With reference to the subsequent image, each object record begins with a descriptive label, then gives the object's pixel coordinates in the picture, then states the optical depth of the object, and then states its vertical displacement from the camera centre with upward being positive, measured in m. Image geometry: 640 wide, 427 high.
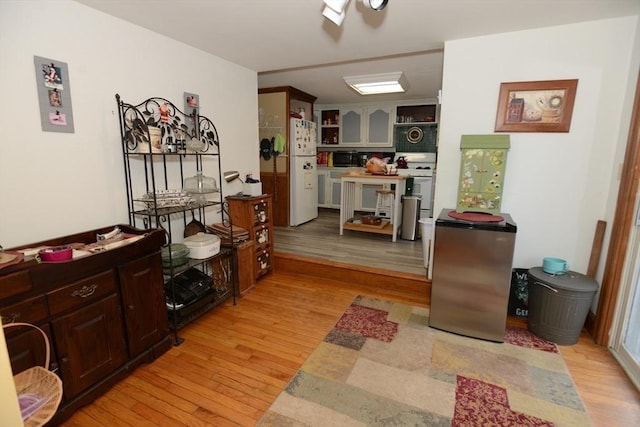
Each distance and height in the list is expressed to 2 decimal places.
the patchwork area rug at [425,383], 1.66 -1.31
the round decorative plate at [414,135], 6.02 +0.53
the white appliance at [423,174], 5.61 -0.20
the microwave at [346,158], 6.46 +0.07
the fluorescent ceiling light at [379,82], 3.83 +1.02
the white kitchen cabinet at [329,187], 6.49 -0.52
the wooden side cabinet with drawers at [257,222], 3.17 -0.64
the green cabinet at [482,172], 2.54 -0.07
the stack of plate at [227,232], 2.96 -0.69
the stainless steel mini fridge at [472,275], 2.23 -0.81
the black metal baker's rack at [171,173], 2.28 -0.12
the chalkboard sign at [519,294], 2.60 -1.06
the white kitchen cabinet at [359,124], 6.13 +0.75
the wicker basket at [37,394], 1.01 -0.84
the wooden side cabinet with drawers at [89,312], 1.41 -0.81
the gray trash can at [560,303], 2.18 -0.98
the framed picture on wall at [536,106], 2.43 +0.47
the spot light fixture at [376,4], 1.67 +0.84
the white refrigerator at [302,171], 4.96 -0.17
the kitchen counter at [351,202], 4.30 -0.58
